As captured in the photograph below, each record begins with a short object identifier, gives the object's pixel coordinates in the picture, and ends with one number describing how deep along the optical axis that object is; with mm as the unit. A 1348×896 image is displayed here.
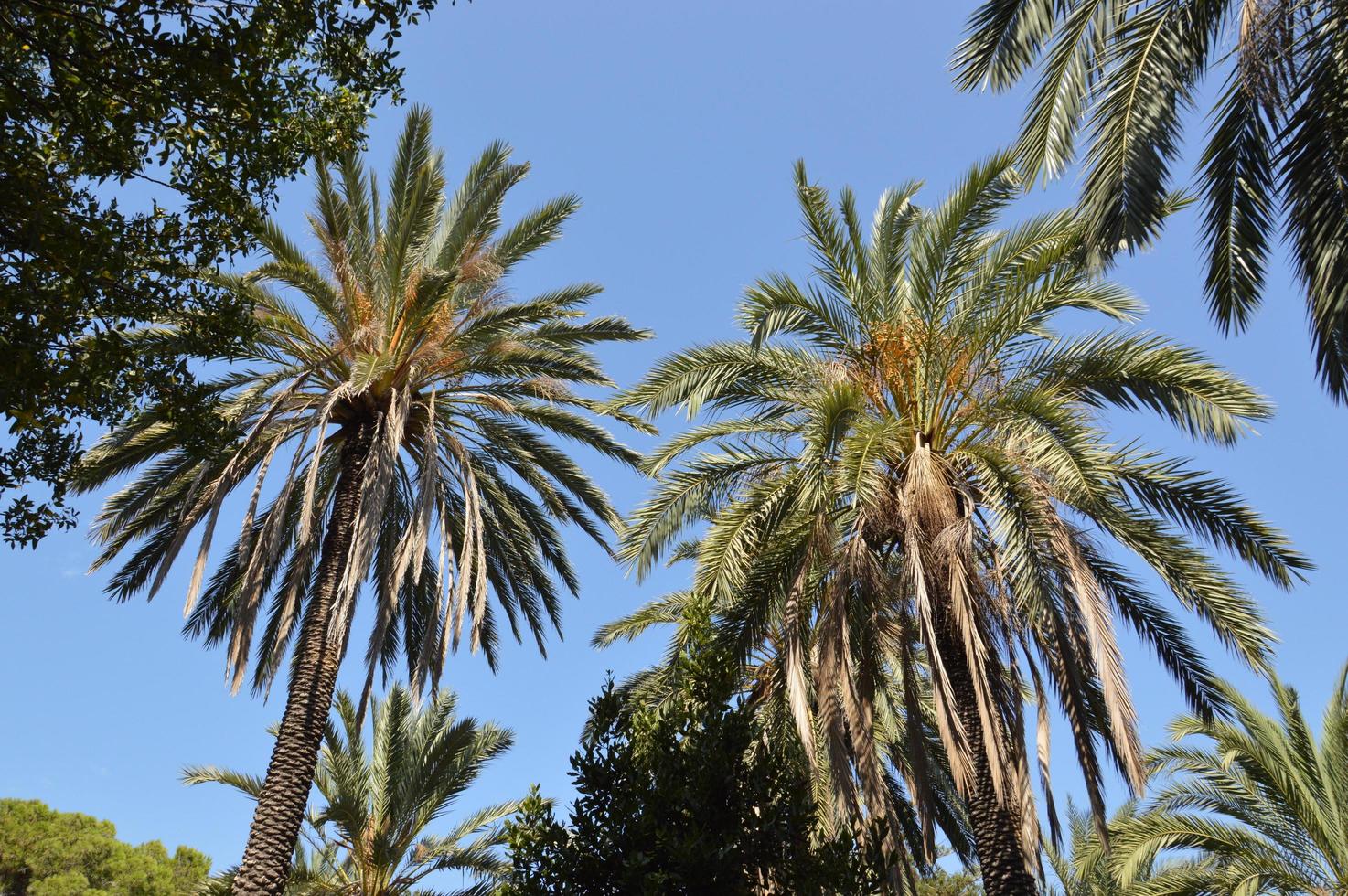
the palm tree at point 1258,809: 15219
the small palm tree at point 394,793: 16266
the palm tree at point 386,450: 11750
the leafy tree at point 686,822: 6781
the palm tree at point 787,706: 8312
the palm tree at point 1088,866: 17203
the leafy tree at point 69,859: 26828
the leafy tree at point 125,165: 5848
